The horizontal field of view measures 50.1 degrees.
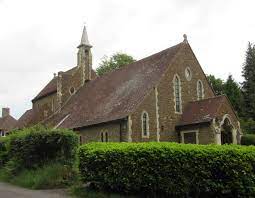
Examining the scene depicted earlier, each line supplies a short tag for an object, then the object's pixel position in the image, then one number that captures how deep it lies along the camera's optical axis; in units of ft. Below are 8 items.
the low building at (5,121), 152.27
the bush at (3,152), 48.90
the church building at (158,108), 62.65
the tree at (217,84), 116.34
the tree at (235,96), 111.52
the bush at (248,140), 68.49
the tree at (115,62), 134.75
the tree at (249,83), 113.27
